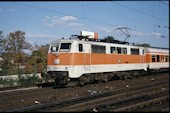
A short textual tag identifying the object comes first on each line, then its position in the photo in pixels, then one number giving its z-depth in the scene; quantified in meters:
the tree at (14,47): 39.36
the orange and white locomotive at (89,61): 18.06
